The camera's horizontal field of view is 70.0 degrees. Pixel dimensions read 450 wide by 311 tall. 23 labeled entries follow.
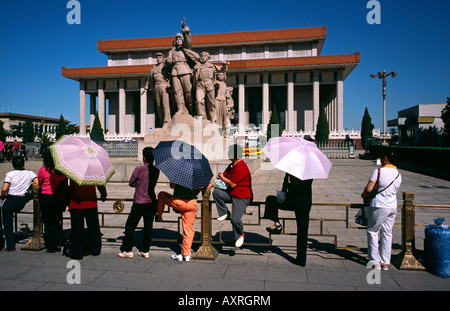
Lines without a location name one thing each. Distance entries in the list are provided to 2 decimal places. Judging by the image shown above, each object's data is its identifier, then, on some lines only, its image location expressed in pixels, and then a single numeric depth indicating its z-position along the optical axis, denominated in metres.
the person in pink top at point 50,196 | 5.12
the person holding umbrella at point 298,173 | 4.45
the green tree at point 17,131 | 74.88
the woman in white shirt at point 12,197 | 5.24
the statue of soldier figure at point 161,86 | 13.21
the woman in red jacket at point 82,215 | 4.86
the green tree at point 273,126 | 39.69
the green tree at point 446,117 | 24.73
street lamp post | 28.61
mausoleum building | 50.50
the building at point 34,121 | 86.62
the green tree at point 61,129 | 59.83
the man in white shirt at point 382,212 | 4.46
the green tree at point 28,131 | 72.98
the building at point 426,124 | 28.61
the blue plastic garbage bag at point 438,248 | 4.34
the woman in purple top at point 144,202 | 4.85
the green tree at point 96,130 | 47.94
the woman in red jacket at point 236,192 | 4.92
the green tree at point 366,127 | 45.80
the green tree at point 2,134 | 53.14
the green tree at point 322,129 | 41.38
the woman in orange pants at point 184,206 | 4.78
